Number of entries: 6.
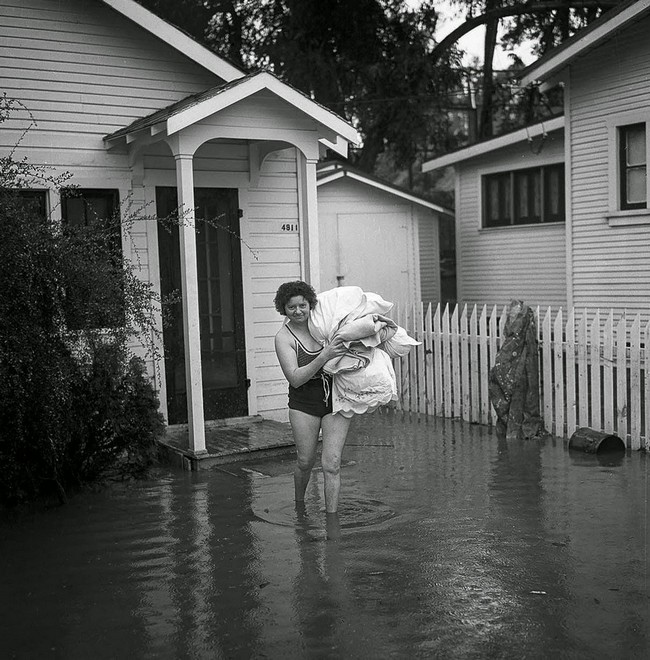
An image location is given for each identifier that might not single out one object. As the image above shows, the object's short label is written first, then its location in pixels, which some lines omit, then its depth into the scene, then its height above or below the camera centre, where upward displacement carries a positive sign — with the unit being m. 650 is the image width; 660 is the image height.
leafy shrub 6.51 -0.59
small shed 17.64 +0.88
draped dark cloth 10.53 -1.19
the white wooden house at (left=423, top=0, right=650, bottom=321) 14.02 +1.84
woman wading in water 6.69 -0.81
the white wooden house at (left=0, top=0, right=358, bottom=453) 9.39 +1.42
